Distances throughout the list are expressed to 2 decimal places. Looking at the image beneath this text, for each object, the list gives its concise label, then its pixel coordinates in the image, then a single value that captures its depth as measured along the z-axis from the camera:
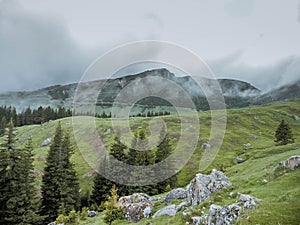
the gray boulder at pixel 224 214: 18.90
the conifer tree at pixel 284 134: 74.56
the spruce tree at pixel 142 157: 58.53
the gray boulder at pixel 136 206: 34.78
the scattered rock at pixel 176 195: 38.26
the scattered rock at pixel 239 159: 80.71
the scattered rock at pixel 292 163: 28.64
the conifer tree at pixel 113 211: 34.34
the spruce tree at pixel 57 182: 51.09
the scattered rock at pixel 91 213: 48.26
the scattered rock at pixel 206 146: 108.38
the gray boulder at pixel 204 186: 29.88
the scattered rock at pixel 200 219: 22.57
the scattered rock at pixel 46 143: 123.75
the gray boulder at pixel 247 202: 19.72
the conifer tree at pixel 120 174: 58.66
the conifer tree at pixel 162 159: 60.56
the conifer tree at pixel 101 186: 58.91
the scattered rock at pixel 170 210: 30.79
